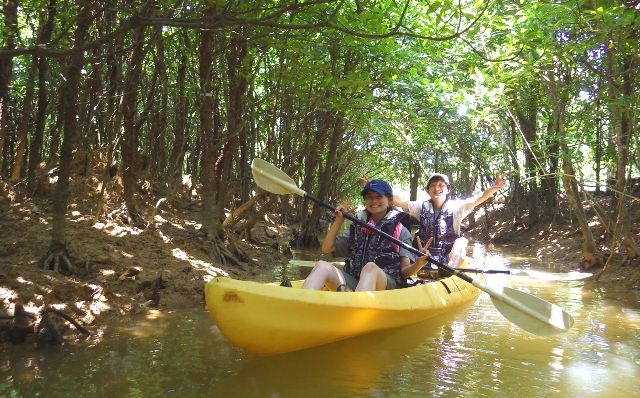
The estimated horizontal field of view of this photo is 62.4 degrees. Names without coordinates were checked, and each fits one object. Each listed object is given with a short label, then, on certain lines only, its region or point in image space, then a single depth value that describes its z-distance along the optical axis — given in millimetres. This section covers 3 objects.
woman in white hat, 6539
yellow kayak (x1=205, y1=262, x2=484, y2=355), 3379
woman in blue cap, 4625
